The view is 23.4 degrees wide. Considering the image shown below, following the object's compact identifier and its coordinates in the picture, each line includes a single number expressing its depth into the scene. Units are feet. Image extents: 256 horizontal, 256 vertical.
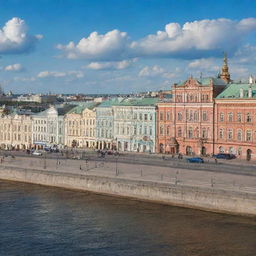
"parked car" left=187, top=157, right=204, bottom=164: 278.67
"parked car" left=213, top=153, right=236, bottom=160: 298.56
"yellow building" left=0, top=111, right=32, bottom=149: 433.07
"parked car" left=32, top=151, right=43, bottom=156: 347.15
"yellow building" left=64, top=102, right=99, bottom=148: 387.02
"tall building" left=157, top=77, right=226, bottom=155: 317.42
